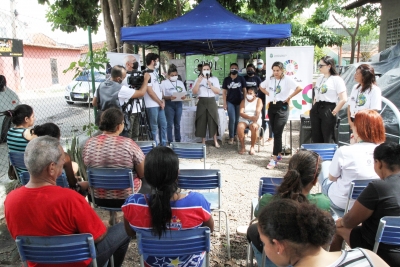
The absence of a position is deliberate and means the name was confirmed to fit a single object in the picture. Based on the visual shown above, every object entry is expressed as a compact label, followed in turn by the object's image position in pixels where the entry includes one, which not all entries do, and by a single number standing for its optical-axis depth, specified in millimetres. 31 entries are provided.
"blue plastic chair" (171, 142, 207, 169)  3883
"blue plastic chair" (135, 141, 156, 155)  3996
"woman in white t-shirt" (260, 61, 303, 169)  5383
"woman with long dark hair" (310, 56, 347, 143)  4797
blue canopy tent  6009
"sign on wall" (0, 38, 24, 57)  5727
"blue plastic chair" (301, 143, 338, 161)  3738
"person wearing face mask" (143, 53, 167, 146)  5543
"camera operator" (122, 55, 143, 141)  5293
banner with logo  5965
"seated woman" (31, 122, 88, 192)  3004
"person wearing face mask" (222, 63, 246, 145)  6707
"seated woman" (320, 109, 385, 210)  2686
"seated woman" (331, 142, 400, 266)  2000
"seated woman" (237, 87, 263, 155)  6246
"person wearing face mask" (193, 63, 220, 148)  6434
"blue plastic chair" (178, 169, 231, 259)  2938
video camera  5008
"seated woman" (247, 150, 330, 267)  2020
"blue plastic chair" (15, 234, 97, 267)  1790
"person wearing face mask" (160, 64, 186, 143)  6395
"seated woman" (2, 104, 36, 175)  3230
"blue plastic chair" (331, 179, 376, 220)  2553
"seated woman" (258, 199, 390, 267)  1211
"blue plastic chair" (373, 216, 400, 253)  1922
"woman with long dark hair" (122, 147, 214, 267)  1896
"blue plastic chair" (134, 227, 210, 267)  1870
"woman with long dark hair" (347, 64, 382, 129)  4348
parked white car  12259
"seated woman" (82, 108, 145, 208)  2949
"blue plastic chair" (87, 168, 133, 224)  2891
